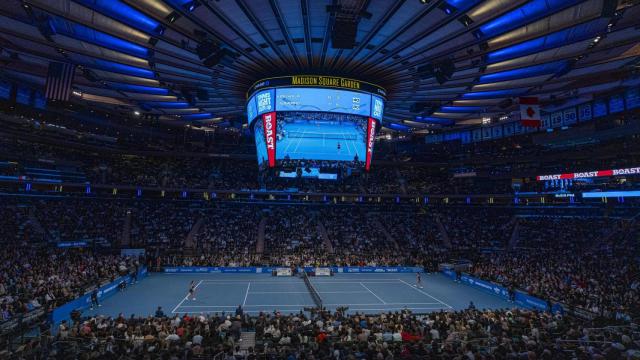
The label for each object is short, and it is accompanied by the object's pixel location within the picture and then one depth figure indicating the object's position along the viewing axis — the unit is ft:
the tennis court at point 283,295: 87.04
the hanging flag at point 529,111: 80.94
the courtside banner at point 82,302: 70.31
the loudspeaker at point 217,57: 62.13
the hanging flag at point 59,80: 71.41
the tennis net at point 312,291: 91.57
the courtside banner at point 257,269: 135.03
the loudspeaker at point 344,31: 52.80
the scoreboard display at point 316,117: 79.51
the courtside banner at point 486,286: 103.66
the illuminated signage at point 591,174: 126.24
